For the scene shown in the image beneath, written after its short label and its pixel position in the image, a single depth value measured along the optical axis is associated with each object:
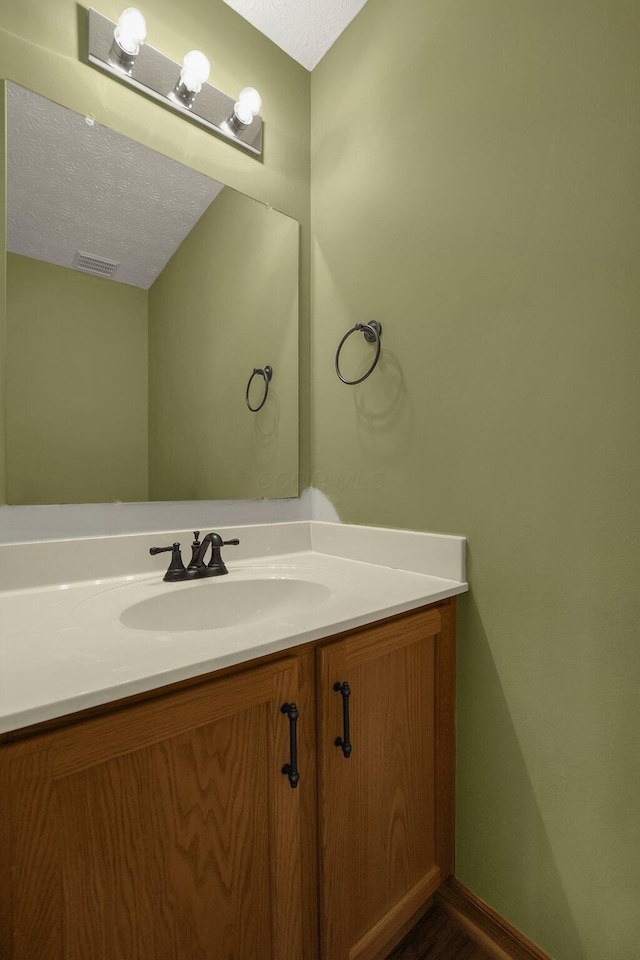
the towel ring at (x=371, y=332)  1.27
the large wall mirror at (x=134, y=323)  1.02
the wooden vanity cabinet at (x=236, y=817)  0.53
